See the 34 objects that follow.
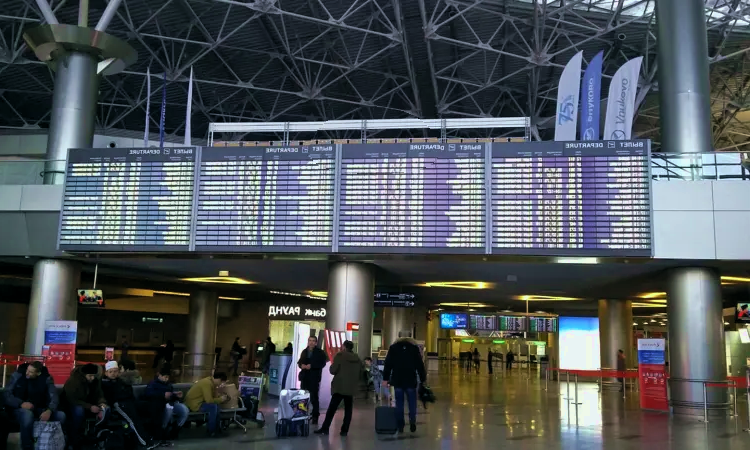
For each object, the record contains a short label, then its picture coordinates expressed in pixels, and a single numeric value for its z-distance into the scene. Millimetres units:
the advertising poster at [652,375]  16312
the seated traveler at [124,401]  8961
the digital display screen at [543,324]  30438
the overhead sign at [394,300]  21594
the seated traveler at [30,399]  8312
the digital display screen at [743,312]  18516
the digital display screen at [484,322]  30316
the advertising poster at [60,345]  15766
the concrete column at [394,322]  32188
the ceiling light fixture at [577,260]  14340
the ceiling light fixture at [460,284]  22873
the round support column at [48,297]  17000
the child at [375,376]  17891
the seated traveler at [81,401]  8711
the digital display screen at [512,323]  30203
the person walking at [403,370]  10680
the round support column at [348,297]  16328
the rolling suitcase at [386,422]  10719
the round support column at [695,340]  14721
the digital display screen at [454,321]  31281
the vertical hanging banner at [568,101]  15888
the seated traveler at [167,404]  9656
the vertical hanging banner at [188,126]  17889
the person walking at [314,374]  12156
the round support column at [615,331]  27828
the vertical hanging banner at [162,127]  17938
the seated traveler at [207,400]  10445
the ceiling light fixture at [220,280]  23936
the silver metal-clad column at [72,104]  17438
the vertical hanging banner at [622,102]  16094
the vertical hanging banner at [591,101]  15680
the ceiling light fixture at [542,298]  28625
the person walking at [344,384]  10570
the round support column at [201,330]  29594
